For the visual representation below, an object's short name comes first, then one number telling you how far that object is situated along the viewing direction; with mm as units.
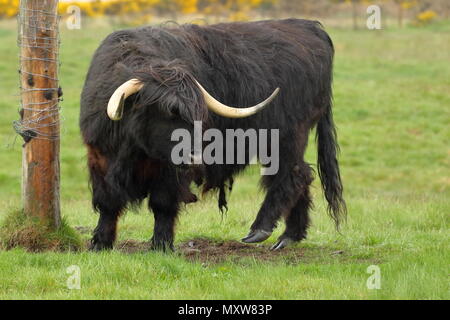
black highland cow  12609
